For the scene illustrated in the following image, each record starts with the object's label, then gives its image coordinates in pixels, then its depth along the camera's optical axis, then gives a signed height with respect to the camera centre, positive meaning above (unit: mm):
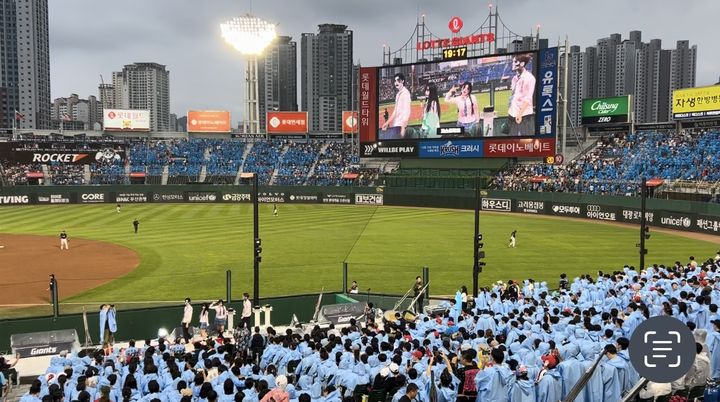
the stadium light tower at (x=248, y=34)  97750 +25661
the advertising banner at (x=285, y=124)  103188 +10006
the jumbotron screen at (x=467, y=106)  66031 +9332
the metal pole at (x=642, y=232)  25797 -2515
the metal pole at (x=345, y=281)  23469 -4455
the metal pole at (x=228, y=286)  21266 -4269
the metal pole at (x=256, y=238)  20669 -2485
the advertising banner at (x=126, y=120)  99250 +10291
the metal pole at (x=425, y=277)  23375 -4248
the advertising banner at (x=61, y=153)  81188 +3514
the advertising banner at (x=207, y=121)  102250 +10350
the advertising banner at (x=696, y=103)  63594 +9197
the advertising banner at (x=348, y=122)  101131 +10365
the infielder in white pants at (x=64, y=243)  37938 -4668
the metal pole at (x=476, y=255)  22938 -3279
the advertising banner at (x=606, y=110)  74750 +9554
